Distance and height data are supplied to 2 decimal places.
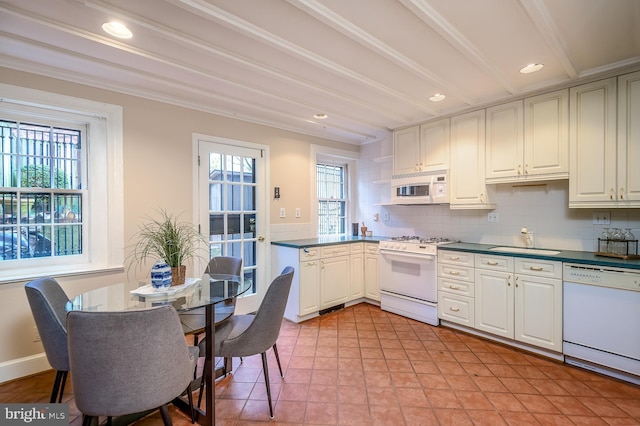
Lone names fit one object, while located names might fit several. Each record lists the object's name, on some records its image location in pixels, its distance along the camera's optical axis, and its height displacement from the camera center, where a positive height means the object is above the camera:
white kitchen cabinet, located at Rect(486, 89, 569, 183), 2.69 +0.68
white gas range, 3.31 -0.80
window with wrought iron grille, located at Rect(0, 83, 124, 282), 2.31 +0.23
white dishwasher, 2.17 -0.85
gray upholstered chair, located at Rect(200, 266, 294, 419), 1.83 -0.76
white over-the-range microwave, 3.48 +0.25
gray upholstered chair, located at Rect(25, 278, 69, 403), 1.60 -0.65
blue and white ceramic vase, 1.89 -0.41
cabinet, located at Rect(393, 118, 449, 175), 3.52 +0.78
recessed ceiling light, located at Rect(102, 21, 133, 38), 1.80 +1.14
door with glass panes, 3.24 +0.07
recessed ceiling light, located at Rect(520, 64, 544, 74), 2.37 +1.15
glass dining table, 1.68 -0.53
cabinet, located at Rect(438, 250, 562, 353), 2.54 -0.83
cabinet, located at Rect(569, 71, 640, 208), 2.34 +0.55
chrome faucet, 3.08 -0.29
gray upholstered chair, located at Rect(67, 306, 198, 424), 1.21 -0.62
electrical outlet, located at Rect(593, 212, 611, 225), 2.66 -0.08
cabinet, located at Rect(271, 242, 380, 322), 3.42 -0.81
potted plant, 2.02 -0.26
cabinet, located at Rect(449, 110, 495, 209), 3.21 +0.52
